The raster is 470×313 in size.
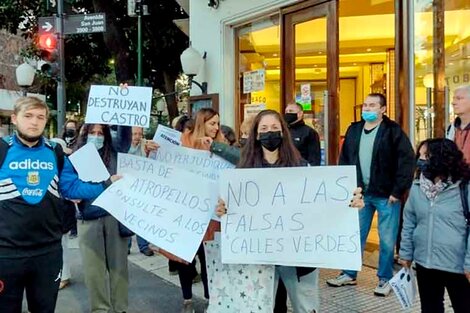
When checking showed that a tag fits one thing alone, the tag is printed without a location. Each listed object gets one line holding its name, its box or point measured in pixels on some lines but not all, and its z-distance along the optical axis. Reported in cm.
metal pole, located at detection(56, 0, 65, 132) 875
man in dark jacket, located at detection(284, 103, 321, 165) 616
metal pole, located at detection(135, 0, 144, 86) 1083
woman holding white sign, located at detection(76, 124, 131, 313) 431
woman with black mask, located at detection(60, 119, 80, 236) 711
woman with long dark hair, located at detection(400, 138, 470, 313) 335
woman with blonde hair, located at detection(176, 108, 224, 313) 462
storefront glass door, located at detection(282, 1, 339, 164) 695
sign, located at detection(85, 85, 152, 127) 416
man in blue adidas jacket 325
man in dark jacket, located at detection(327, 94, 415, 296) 517
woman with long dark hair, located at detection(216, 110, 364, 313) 342
